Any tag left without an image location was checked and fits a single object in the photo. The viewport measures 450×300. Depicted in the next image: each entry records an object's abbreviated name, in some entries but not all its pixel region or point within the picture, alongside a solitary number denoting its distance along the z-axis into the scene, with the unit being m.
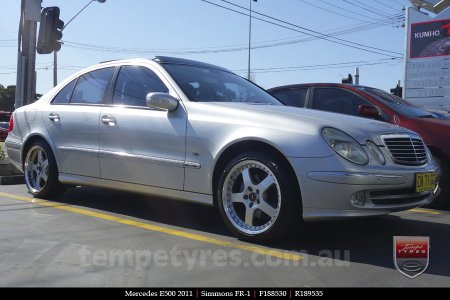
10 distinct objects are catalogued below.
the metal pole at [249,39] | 33.65
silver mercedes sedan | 3.92
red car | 5.88
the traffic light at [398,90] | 17.38
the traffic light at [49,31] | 8.79
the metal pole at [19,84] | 8.84
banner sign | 15.72
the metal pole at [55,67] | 32.41
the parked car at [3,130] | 27.99
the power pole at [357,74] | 27.64
